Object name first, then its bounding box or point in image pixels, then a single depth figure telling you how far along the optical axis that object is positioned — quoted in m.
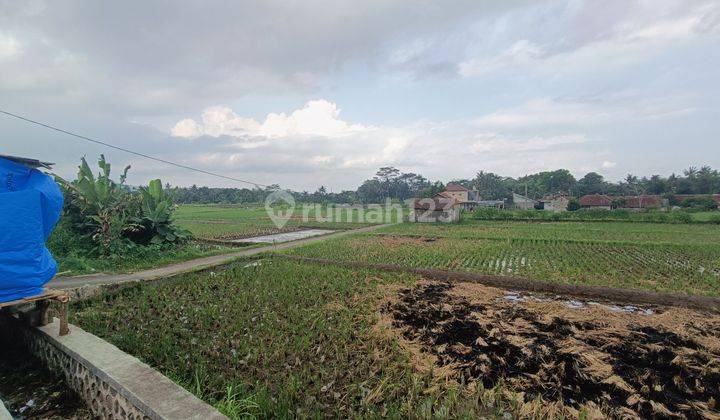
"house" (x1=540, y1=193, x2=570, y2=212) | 47.94
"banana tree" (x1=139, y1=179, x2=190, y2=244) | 12.89
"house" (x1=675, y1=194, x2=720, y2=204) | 39.37
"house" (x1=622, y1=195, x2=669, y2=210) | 42.22
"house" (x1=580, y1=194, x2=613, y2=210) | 43.97
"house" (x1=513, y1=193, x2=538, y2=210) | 50.10
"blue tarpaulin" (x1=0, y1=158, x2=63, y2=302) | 3.81
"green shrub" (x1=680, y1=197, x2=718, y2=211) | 36.59
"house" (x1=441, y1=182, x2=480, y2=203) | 53.10
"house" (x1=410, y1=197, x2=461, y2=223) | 28.64
